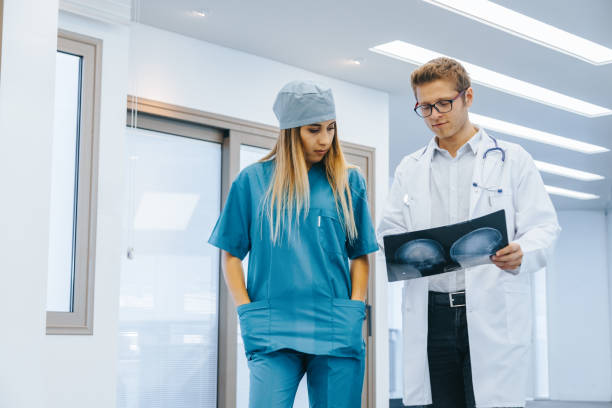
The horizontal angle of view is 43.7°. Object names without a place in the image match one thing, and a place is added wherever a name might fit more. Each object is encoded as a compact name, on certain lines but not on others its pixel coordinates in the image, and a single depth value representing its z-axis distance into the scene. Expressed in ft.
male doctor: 5.85
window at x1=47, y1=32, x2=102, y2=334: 11.64
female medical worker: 5.77
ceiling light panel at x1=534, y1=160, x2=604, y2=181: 26.96
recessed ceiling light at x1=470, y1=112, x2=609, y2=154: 21.75
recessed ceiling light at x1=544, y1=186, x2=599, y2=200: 31.07
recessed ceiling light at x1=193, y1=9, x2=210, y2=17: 13.97
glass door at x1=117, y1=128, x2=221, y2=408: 14.29
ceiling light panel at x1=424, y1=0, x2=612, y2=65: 14.03
